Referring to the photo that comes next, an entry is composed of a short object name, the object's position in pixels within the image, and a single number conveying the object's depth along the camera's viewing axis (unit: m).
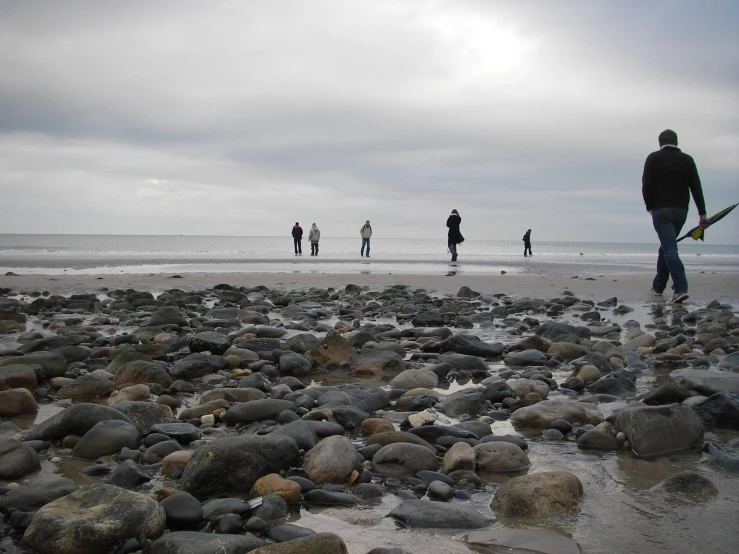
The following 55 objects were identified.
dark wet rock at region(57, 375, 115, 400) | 3.84
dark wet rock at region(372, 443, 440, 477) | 2.56
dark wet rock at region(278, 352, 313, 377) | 4.63
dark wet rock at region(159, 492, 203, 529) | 2.00
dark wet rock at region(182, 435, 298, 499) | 2.32
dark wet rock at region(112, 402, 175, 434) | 3.09
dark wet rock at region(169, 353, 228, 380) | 4.44
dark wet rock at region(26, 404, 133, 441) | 2.88
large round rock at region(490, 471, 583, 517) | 2.12
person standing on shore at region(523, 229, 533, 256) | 39.16
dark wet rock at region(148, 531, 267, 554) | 1.76
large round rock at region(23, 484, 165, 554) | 1.80
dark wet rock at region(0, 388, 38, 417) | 3.41
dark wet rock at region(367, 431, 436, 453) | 2.79
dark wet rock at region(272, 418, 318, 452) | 2.71
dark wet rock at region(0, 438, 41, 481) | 2.40
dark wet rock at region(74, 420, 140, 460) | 2.71
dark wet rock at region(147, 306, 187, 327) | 6.77
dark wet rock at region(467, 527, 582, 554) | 1.83
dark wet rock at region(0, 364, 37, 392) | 3.83
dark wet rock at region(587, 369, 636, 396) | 3.90
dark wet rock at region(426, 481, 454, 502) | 2.29
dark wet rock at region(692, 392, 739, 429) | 3.09
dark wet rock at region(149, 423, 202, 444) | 2.90
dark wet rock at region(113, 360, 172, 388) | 4.06
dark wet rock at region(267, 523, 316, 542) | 1.91
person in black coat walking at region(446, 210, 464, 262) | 25.17
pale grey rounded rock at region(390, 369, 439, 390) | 4.16
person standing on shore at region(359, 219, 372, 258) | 31.39
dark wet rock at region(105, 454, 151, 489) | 2.37
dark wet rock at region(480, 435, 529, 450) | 2.83
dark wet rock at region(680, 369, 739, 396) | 3.58
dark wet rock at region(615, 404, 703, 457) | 2.74
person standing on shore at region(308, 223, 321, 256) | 32.43
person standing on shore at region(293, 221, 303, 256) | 33.97
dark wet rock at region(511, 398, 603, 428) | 3.23
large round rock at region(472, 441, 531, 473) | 2.58
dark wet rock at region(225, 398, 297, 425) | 3.26
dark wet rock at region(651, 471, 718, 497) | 2.21
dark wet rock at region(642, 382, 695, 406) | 3.42
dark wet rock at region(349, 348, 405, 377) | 4.62
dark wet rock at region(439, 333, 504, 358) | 5.30
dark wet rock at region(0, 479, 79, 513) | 2.07
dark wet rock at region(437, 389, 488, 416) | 3.50
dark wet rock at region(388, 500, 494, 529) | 2.03
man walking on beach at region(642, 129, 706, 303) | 8.55
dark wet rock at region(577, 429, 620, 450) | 2.85
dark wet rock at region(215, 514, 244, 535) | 1.96
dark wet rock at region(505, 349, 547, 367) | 4.96
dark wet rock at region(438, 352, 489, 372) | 4.71
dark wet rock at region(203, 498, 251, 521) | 2.06
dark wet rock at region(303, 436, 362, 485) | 2.45
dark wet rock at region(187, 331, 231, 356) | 5.10
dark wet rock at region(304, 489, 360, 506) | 2.24
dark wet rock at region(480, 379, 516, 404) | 3.71
